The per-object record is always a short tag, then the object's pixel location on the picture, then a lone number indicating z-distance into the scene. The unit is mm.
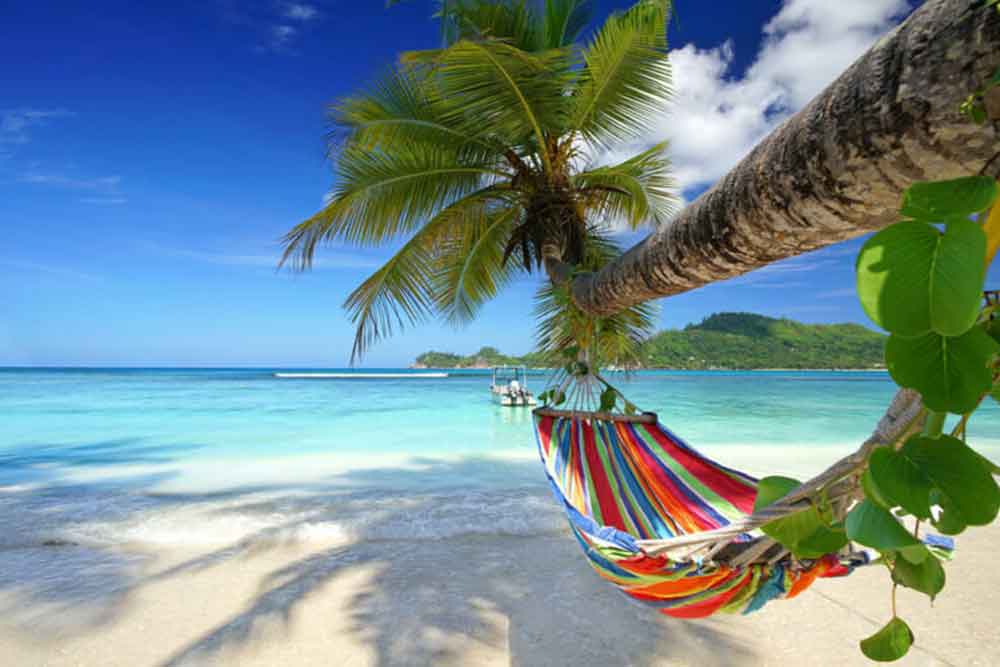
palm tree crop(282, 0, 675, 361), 2664
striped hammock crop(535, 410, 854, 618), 990
